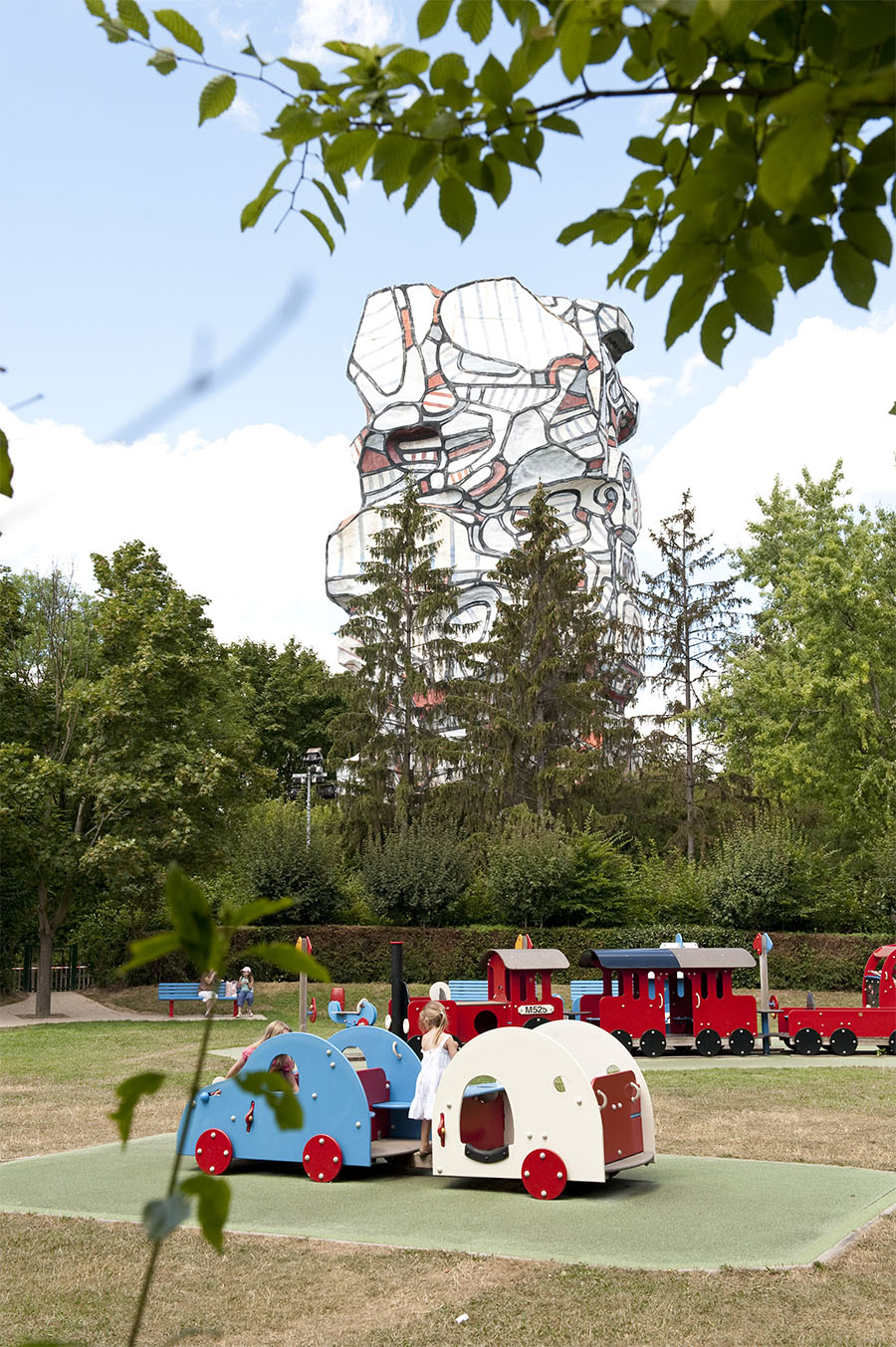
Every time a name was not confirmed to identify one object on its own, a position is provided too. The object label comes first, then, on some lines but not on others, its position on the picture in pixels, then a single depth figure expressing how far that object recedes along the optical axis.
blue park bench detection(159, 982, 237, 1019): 29.98
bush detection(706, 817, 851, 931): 32.84
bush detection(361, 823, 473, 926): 35.09
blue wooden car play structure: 10.05
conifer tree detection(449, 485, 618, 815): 42.53
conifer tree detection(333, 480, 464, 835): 45.91
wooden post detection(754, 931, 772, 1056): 23.40
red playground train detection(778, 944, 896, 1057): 21.41
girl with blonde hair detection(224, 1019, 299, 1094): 10.05
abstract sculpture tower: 55.31
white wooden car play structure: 9.34
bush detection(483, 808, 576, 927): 33.91
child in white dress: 10.51
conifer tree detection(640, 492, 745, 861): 43.94
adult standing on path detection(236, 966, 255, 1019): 28.41
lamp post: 37.97
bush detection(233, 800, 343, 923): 34.88
